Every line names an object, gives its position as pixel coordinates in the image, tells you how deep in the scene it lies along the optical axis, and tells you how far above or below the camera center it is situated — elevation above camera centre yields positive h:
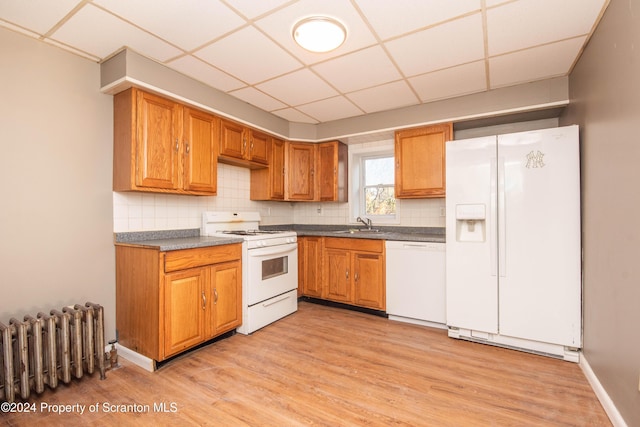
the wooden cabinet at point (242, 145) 3.06 +0.74
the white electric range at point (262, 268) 2.86 -0.57
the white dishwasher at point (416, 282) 2.95 -0.72
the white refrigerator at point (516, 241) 2.28 -0.24
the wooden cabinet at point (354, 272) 3.28 -0.68
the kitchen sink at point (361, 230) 3.90 -0.24
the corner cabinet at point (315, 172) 3.94 +0.55
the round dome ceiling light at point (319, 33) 1.85 +1.15
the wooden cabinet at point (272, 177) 3.71 +0.45
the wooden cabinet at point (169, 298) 2.18 -0.67
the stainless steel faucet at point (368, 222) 3.96 -0.13
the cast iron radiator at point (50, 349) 1.74 -0.85
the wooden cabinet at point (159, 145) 2.31 +0.57
